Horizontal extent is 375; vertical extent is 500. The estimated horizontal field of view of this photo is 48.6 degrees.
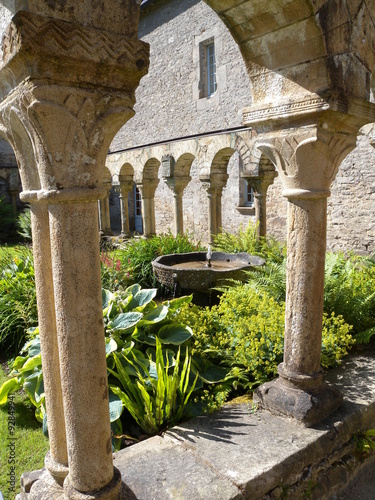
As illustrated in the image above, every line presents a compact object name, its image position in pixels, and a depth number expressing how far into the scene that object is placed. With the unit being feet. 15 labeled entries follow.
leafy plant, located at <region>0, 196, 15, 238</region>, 46.92
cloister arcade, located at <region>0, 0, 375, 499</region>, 4.82
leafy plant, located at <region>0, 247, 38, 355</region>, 14.53
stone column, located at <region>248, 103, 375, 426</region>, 8.18
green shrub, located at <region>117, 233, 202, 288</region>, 21.76
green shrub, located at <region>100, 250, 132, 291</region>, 18.07
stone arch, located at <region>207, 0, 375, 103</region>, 7.54
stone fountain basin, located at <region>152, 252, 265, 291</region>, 16.02
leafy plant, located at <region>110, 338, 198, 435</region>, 8.31
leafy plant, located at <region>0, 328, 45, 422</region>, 9.93
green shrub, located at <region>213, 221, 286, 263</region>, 22.46
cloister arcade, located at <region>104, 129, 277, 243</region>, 23.09
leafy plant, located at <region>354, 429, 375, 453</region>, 8.56
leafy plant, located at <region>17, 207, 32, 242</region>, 37.82
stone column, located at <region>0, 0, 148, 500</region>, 4.67
